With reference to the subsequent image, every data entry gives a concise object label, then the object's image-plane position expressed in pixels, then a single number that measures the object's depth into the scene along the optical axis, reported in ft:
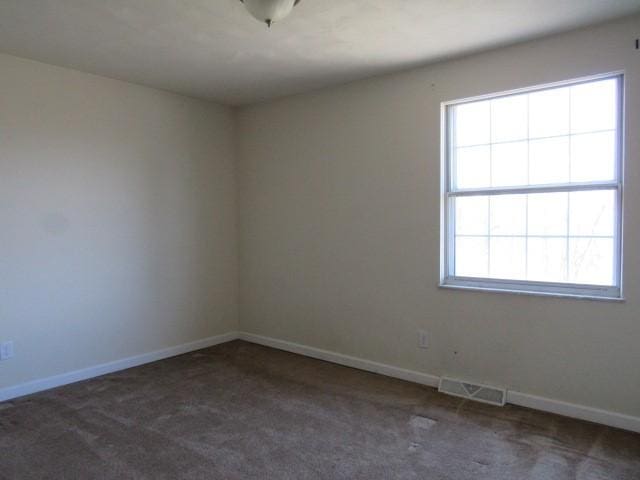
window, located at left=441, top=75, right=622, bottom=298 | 9.64
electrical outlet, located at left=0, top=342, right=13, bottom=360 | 10.93
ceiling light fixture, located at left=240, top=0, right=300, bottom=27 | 7.28
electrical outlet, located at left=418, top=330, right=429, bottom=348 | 11.95
